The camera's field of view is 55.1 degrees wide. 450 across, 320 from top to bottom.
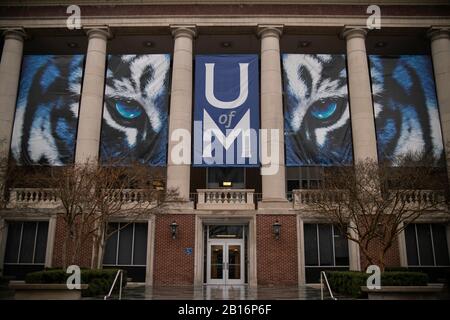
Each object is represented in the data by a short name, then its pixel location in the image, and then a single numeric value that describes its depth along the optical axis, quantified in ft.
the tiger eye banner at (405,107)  90.22
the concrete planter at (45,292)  49.90
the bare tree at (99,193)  64.18
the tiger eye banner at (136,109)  89.97
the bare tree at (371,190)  62.69
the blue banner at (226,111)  87.56
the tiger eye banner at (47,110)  90.94
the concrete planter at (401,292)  49.16
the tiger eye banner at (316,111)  89.81
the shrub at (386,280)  54.16
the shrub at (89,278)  54.34
